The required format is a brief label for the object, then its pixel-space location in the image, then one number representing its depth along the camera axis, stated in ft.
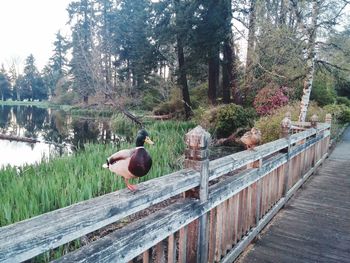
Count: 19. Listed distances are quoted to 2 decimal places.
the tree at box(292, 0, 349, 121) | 27.89
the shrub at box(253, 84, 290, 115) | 41.78
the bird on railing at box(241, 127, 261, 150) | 10.47
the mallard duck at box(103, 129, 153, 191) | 5.41
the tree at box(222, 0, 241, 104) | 49.39
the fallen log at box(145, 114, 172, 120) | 59.99
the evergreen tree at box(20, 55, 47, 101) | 183.52
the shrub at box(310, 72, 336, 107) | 56.56
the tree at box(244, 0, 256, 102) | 41.64
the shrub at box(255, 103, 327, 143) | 29.76
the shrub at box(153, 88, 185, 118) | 61.51
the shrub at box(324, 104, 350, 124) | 45.67
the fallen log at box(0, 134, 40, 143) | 46.34
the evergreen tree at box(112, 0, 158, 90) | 76.84
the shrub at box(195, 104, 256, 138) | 37.04
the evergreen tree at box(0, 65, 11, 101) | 187.21
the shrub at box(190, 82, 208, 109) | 64.03
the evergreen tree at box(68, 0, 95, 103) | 105.09
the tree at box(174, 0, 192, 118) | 49.88
